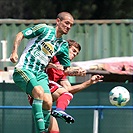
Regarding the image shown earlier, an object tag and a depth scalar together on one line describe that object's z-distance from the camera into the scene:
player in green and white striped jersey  17.67
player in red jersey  18.42
